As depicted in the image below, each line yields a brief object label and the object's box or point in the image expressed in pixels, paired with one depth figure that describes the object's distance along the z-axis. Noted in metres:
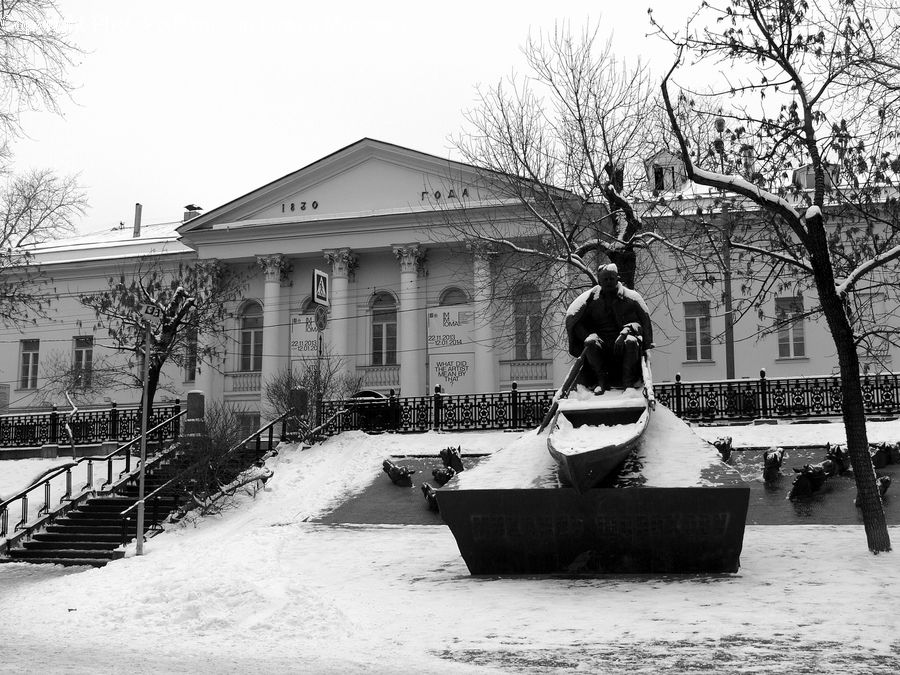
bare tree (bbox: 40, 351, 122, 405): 38.00
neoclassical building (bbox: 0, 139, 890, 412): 35.66
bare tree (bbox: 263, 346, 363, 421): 25.03
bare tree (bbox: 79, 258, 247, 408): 26.42
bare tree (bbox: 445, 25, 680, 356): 21.39
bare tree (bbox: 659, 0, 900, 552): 11.44
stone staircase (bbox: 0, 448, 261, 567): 17.22
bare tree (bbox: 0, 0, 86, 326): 24.66
